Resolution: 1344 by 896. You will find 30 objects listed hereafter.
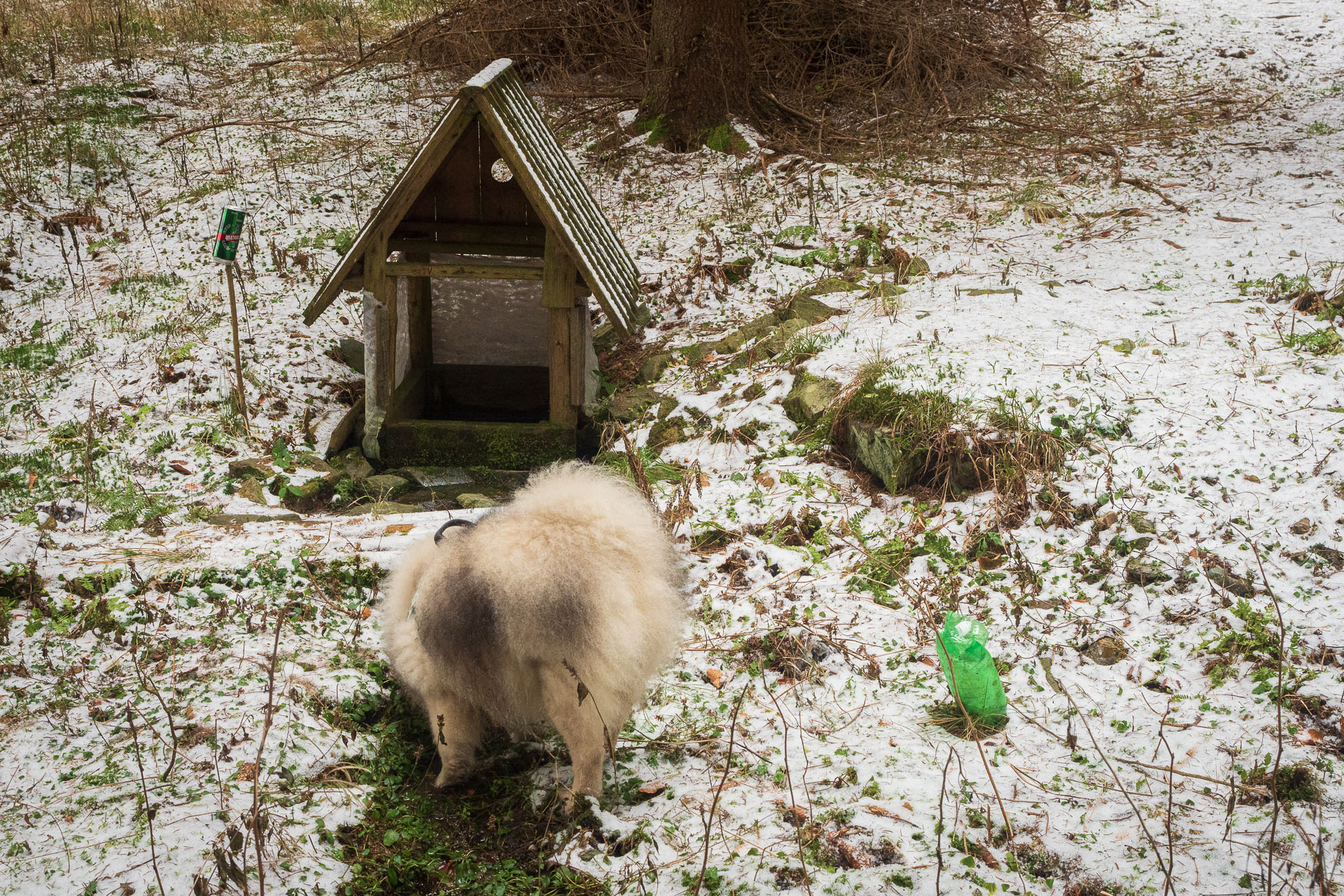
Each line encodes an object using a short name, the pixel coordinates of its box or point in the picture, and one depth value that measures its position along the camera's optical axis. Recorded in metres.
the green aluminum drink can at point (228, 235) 6.70
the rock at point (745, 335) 7.96
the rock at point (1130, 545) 4.76
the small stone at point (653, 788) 3.58
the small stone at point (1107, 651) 4.21
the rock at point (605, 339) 8.80
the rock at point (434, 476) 6.91
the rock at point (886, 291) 7.77
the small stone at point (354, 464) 6.97
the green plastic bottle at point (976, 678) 3.88
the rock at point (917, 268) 8.25
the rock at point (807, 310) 7.84
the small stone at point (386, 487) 6.60
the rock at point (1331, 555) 4.42
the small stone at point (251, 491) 6.25
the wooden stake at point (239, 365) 6.98
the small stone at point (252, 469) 6.49
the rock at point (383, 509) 6.04
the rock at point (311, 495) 6.32
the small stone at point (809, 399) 6.41
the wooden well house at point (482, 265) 6.53
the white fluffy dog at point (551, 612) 3.08
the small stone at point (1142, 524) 4.84
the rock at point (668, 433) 6.87
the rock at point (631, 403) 7.35
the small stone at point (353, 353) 8.52
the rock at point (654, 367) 7.95
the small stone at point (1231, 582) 4.37
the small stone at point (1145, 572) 4.58
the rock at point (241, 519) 5.84
